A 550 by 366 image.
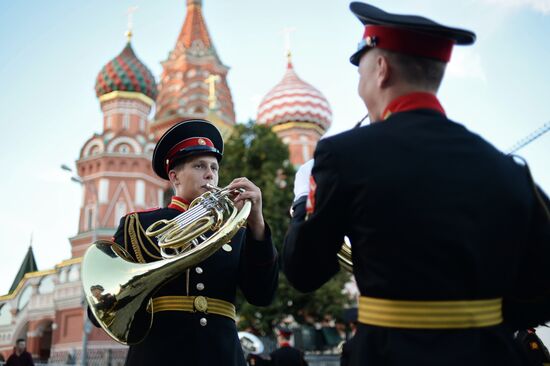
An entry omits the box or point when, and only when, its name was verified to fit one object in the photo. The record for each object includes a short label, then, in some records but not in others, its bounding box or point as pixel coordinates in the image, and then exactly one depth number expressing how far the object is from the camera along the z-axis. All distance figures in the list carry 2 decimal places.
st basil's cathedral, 26.48
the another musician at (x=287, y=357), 10.48
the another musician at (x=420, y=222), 1.83
